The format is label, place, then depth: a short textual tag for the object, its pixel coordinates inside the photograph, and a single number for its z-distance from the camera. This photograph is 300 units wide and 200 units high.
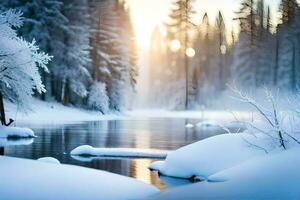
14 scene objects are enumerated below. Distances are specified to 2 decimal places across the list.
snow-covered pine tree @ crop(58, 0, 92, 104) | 46.50
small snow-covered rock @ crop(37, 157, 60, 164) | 15.42
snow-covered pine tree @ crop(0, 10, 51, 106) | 22.16
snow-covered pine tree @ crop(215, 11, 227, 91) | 72.69
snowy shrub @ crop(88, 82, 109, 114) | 48.31
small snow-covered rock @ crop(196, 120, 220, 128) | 38.10
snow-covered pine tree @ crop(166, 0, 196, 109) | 60.88
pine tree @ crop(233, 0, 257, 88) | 60.41
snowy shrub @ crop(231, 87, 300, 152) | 13.92
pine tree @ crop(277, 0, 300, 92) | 56.53
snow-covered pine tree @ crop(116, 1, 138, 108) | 58.25
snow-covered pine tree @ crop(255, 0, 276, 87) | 60.72
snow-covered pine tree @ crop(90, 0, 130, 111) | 52.12
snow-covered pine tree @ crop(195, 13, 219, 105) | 74.65
